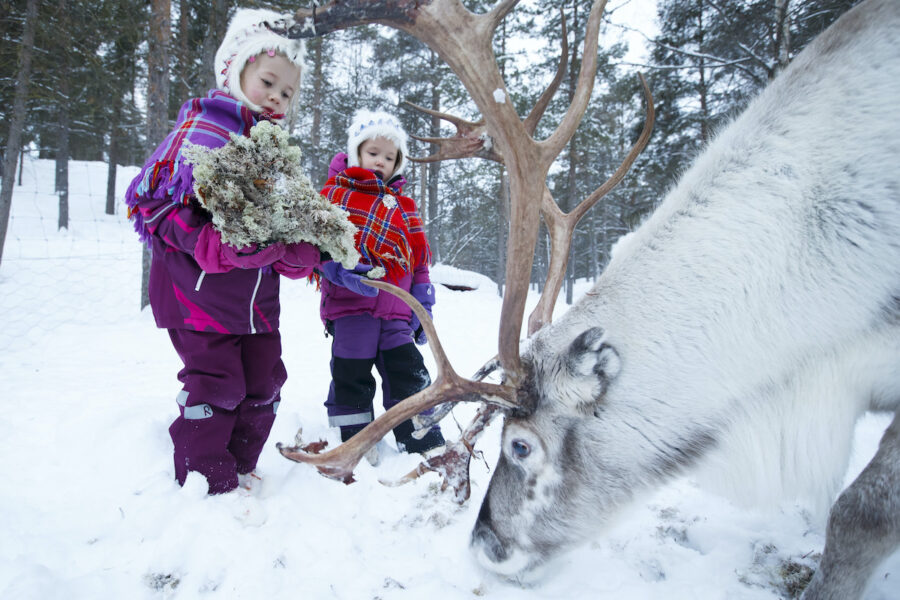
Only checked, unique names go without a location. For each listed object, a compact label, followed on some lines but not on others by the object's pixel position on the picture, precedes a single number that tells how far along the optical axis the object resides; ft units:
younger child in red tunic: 8.52
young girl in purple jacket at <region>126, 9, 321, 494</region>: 5.79
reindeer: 4.64
